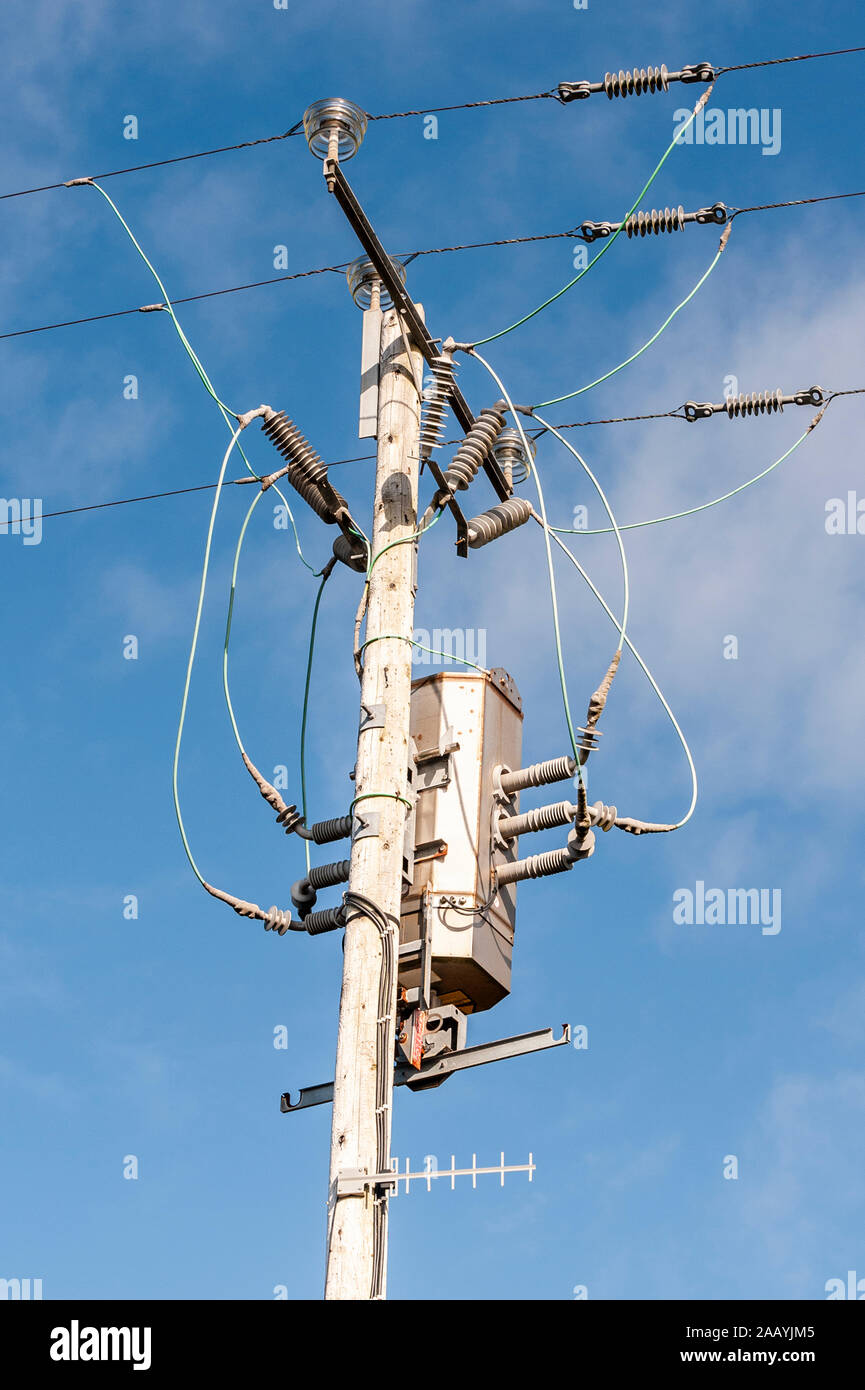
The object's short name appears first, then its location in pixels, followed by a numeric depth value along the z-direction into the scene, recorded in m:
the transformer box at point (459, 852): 10.46
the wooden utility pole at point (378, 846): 8.10
